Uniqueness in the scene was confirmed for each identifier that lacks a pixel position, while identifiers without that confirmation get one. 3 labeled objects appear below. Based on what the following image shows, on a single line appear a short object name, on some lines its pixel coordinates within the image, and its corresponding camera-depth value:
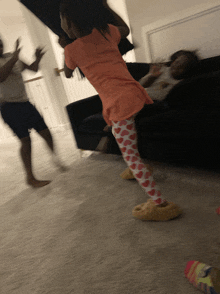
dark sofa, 1.04
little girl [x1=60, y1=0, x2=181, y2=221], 0.71
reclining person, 1.37
